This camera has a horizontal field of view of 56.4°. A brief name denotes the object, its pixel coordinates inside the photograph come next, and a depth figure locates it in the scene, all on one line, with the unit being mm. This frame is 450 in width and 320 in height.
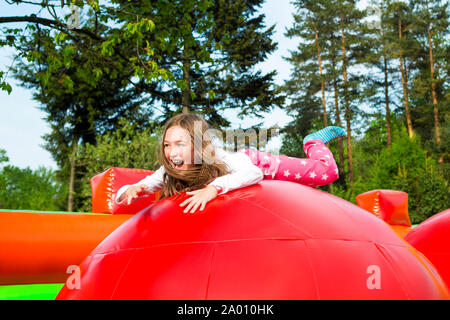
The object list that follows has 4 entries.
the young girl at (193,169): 2326
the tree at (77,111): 21625
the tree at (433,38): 29625
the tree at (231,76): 19328
